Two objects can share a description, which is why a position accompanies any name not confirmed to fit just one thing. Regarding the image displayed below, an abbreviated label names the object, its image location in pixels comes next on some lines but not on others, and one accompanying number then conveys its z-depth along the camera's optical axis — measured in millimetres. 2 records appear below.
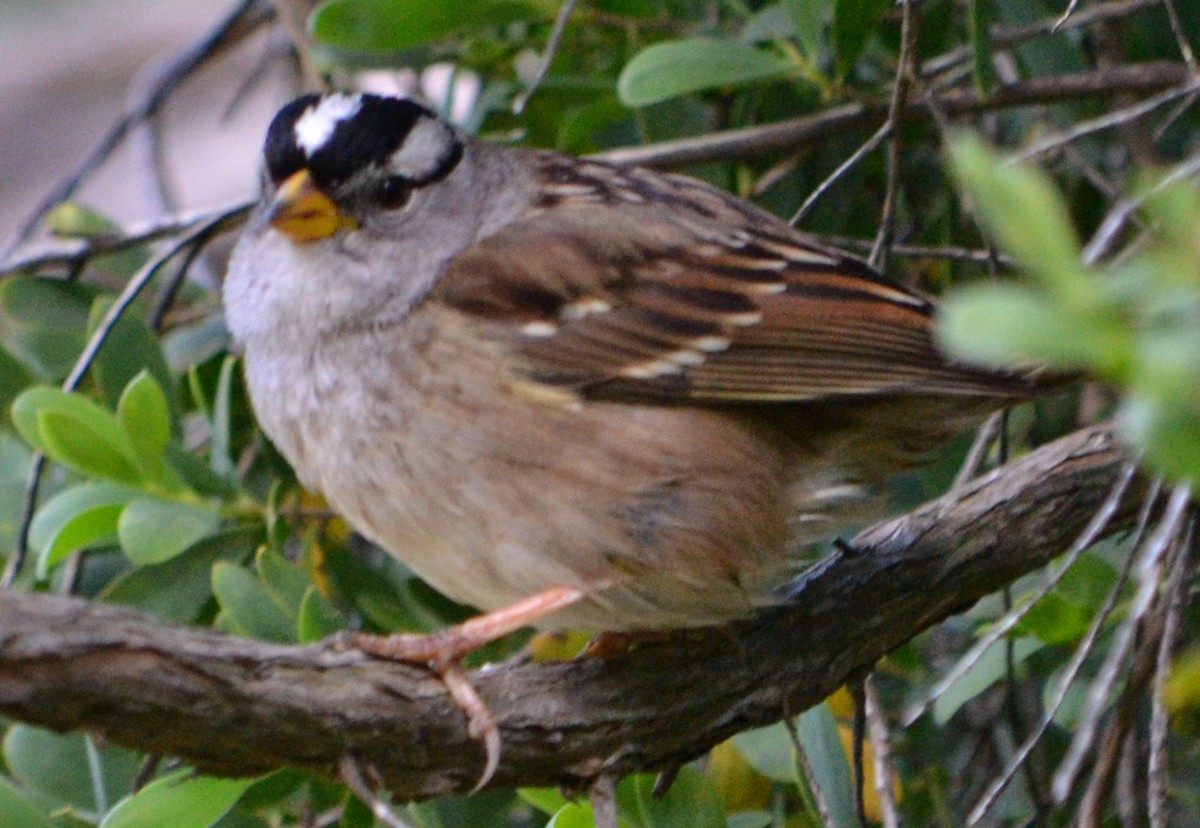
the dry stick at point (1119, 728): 3185
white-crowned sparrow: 3218
